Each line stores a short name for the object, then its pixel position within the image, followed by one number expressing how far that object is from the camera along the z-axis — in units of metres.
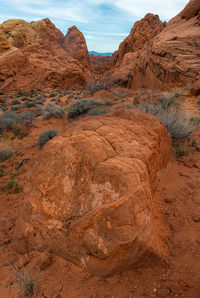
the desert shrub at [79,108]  7.39
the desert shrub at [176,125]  3.79
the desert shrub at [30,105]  11.04
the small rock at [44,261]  1.71
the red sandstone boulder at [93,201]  1.54
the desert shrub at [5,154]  5.14
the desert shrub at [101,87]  13.57
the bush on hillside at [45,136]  5.30
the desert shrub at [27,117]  7.15
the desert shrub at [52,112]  7.91
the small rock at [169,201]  2.39
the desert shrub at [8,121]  6.96
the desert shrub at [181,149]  3.43
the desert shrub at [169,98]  6.14
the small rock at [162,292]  1.39
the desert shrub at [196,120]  4.68
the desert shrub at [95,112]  6.35
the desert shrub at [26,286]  1.48
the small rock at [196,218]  2.08
